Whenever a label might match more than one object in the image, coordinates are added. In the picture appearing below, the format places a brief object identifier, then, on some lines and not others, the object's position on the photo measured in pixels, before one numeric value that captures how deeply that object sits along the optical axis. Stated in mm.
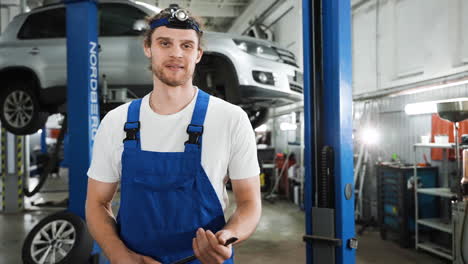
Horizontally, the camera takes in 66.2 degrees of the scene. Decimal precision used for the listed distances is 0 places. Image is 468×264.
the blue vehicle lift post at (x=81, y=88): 2898
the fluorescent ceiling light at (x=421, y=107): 3720
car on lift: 3445
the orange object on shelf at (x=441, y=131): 4066
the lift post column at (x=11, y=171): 6523
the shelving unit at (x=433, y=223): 3930
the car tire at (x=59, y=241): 2898
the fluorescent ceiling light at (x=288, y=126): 7005
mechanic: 1072
